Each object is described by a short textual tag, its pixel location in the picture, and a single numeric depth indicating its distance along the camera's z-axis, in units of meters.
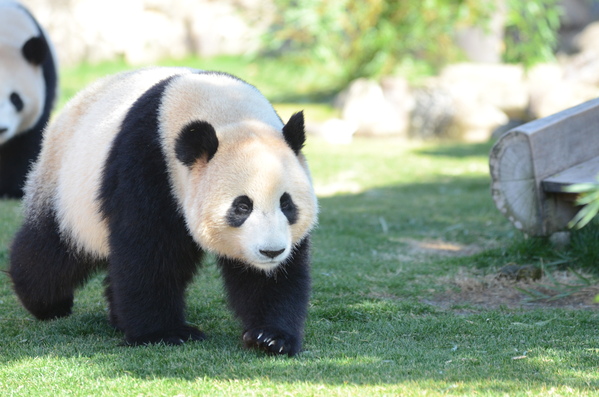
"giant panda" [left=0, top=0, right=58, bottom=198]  15.23
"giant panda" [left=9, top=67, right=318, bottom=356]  7.13
